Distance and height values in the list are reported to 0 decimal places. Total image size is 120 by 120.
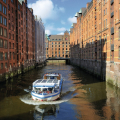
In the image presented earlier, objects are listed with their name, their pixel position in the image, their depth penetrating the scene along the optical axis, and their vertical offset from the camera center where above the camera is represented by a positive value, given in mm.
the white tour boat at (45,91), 19812 -5428
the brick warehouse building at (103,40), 29062 +4637
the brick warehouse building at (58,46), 161375 +11941
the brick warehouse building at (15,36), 37344 +7558
